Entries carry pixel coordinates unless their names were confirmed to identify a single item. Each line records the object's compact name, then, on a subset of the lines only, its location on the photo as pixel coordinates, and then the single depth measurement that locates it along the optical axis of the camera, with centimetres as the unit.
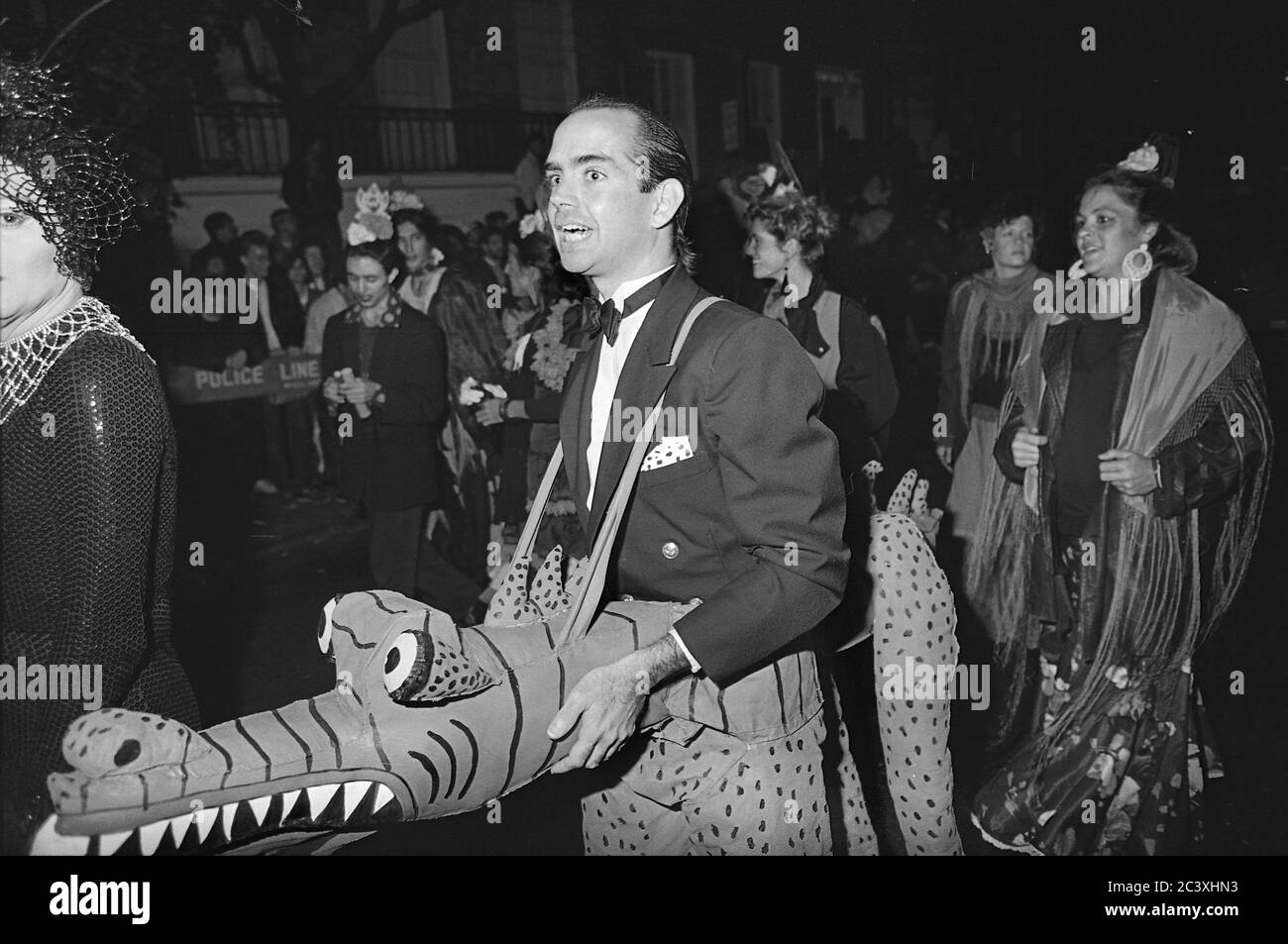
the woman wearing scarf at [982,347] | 267
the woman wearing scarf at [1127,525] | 245
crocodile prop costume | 141
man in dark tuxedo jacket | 156
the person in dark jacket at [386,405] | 268
